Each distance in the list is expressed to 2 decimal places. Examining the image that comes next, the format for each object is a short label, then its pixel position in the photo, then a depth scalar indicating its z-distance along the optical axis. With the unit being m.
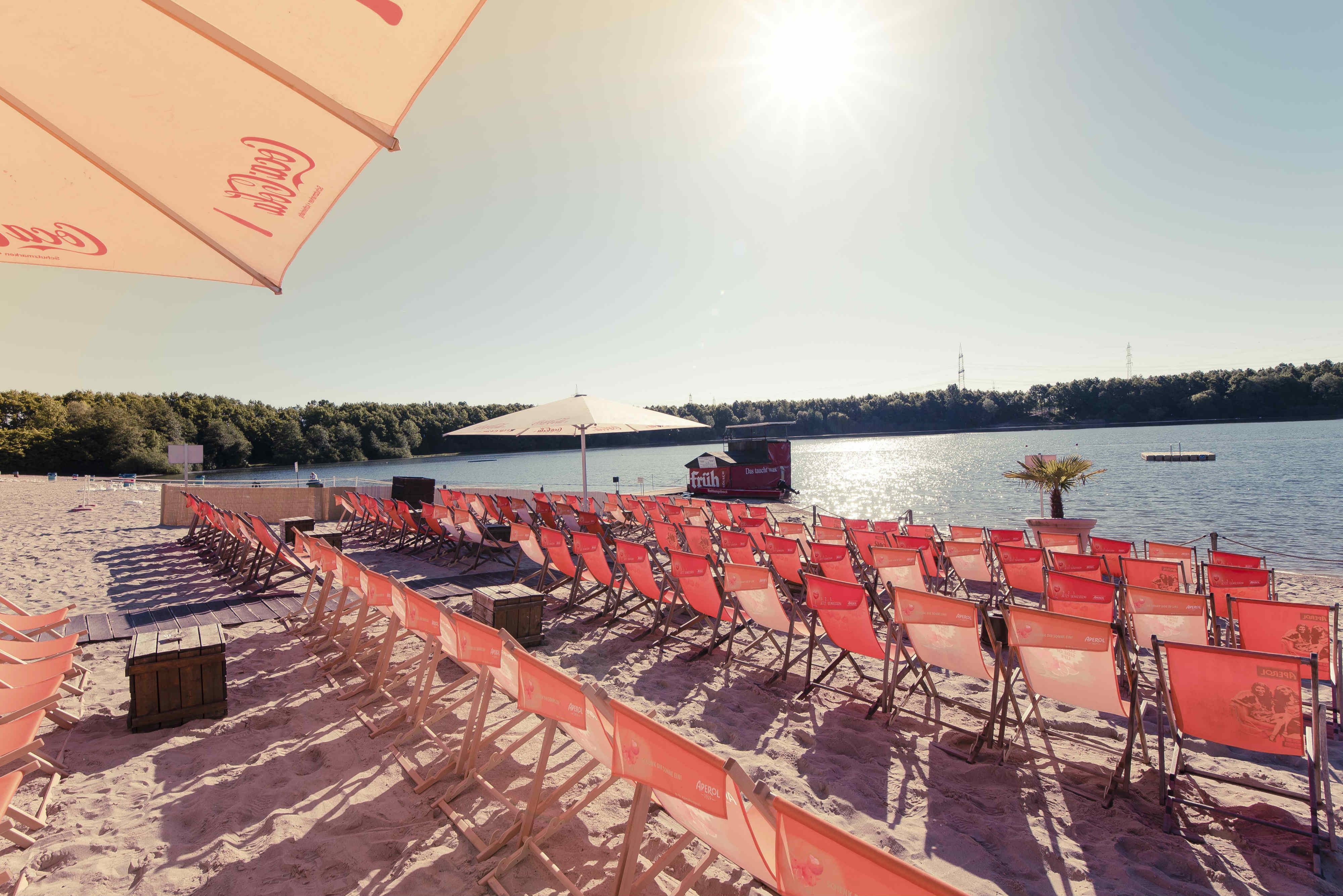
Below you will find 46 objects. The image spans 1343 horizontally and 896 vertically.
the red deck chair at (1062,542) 6.21
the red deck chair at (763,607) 3.91
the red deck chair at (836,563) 4.97
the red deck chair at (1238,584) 4.17
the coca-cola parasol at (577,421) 9.54
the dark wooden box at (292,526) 8.53
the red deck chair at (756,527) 6.69
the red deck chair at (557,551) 5.53
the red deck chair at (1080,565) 4.67
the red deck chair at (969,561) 5.39
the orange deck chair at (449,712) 2.51
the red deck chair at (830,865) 0.94
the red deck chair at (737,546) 5.65
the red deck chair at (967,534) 6.66
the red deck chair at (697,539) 5.98
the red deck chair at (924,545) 5.74
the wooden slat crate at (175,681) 3.14
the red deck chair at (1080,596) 3.56
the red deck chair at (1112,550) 5.57
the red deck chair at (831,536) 6.68
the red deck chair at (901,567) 4.56
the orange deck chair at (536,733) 1.94
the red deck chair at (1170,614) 3.27
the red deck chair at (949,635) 3.04
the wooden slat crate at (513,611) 4.45
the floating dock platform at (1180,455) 43.41
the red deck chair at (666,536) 6.45
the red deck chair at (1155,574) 4.41
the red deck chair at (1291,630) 3.14
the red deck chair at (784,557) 5.11
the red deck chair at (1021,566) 4.87
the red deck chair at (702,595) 4.29
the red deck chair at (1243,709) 2.19
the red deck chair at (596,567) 5.21
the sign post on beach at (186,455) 12.66
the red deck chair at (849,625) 3.40
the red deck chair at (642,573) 4.90
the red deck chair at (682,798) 1.37
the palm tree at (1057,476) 9.43
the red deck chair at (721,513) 8.49
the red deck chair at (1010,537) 6.52
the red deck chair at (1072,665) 2.61
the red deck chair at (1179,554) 5.06
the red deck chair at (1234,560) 4.97
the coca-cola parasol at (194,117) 1.58
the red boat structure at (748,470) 21.08
